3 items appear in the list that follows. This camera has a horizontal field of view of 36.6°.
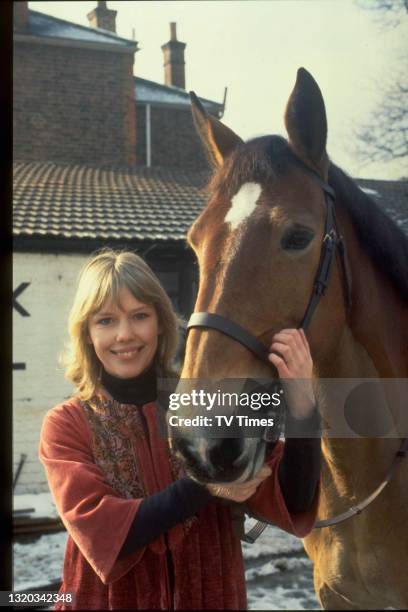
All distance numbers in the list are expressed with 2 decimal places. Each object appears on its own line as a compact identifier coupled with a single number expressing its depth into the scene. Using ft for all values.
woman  4.71
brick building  18.30
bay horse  4.43
